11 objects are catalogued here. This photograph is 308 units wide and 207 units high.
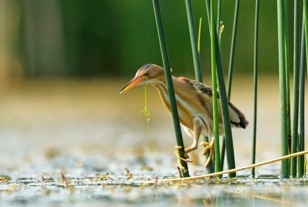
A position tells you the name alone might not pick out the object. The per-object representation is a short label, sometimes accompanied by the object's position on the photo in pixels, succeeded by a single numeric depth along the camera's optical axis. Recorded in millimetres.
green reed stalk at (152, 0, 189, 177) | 9859
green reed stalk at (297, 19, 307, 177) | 10484
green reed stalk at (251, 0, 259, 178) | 10859
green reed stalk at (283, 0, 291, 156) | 10289
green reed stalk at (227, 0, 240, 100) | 10758
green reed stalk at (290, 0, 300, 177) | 10348
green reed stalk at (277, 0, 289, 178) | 10250
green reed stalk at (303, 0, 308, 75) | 10095
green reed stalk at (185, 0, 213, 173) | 10204
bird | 11258
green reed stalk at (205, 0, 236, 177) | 10312
